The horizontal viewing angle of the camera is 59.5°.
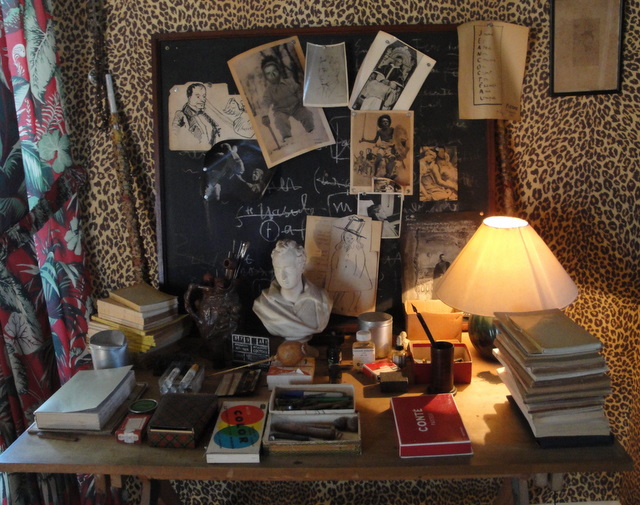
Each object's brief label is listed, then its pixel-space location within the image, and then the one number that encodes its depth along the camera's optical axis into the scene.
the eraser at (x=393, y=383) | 1.50
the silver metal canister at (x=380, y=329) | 1.66
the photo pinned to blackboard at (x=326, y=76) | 1.75
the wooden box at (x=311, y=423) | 1.27
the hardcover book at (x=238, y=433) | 1.25
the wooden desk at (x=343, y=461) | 1.23
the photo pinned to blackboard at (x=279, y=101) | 1.76
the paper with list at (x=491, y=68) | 1.73
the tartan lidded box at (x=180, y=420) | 1.31
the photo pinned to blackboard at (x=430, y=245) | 1.83
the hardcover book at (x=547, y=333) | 1.27
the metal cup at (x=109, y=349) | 1.56
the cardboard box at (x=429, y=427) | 1.26
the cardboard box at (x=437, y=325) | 1.71
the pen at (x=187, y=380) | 1.49
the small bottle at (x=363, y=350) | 1.62
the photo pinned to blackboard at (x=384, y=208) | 1.83
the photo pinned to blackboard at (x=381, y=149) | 1.79
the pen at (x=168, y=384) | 1.49
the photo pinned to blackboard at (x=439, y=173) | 1.80
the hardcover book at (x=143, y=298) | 1.68
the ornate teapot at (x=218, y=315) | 1.67
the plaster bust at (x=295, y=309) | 1.69
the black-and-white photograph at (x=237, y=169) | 1.81
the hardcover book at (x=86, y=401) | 1.35
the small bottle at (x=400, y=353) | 1.62
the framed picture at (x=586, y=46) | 1.68
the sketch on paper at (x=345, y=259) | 1.84
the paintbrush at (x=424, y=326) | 1.50
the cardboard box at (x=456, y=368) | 1.53
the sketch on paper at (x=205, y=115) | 1.79
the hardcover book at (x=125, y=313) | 1.67
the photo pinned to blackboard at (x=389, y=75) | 1.75
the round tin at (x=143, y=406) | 1.41
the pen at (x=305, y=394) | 1.43
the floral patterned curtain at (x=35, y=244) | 1.66
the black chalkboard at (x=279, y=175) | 1.76
